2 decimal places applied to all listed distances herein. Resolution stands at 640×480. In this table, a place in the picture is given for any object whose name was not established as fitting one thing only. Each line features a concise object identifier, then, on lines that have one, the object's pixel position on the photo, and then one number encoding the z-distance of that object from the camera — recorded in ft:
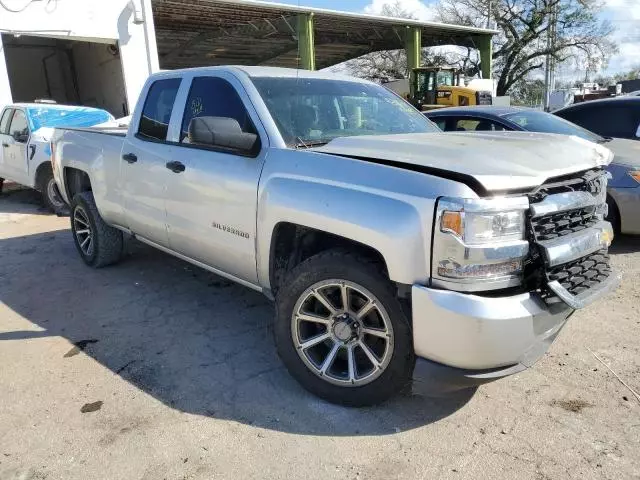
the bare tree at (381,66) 156.66
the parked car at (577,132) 18.72
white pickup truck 30.45
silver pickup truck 8.37
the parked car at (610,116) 23.34
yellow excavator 70.74
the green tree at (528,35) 130.41
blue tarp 31.32
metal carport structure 71.41
